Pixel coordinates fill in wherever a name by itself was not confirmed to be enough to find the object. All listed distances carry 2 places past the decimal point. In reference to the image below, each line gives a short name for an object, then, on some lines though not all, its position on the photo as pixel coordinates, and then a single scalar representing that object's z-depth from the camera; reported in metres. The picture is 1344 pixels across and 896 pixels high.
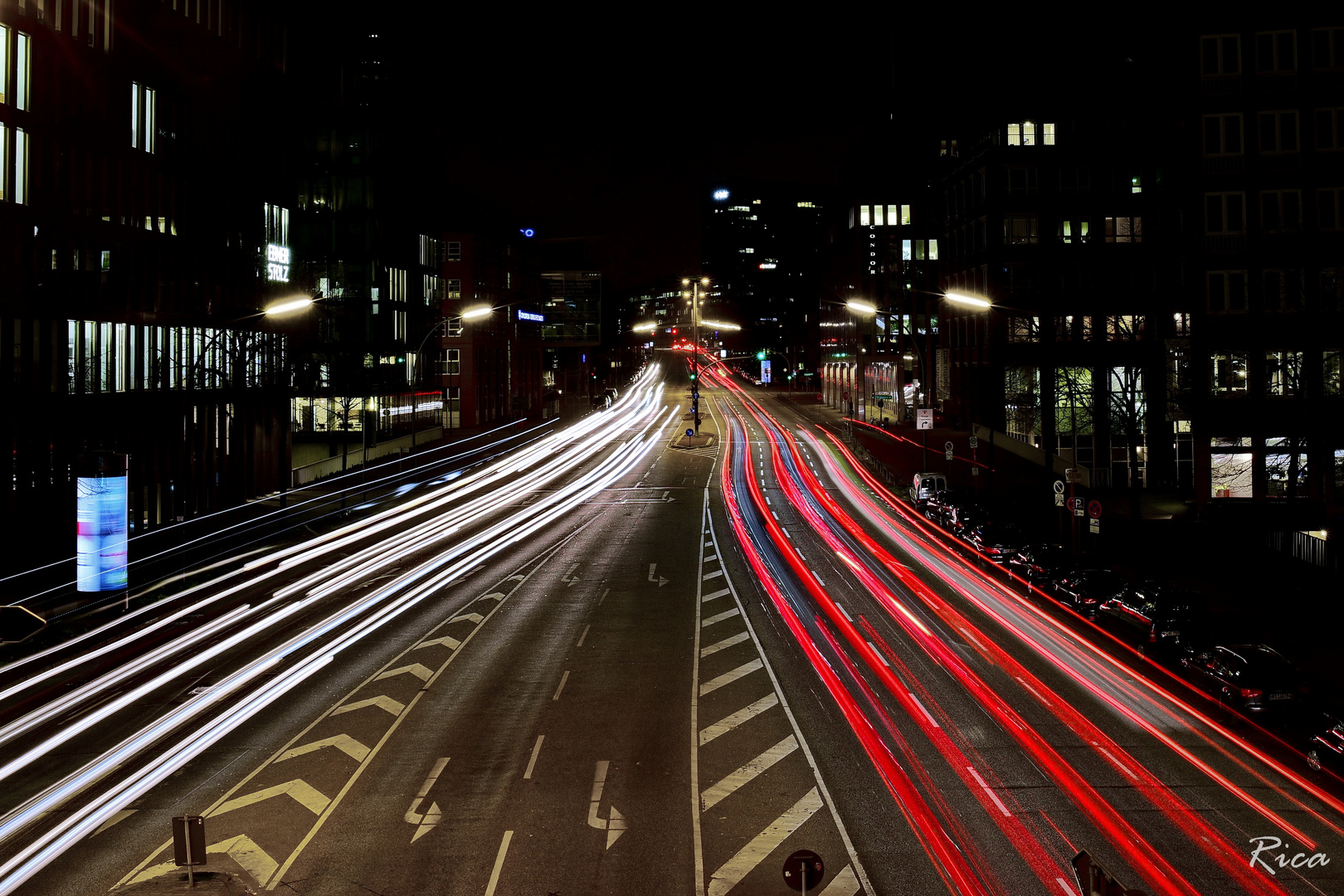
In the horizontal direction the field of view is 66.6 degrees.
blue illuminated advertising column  28.53
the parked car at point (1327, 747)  16.31
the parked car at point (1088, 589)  27.92
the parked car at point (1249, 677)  18.77
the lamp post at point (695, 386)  73.94
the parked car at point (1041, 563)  31.19
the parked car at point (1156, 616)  23.12
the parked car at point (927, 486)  49.31
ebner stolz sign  55.72
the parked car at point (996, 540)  35.28
